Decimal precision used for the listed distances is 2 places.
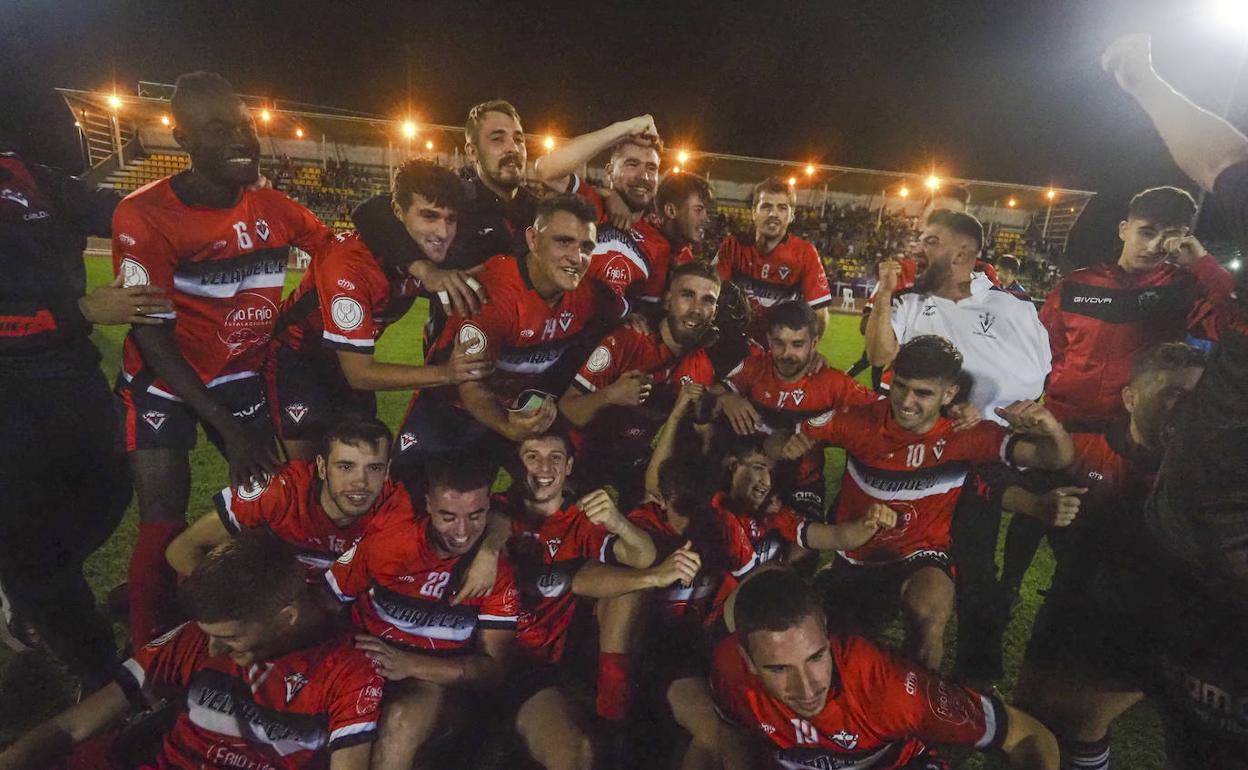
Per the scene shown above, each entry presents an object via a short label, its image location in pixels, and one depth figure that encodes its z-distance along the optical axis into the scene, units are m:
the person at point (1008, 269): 6.74
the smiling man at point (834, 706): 2.18
